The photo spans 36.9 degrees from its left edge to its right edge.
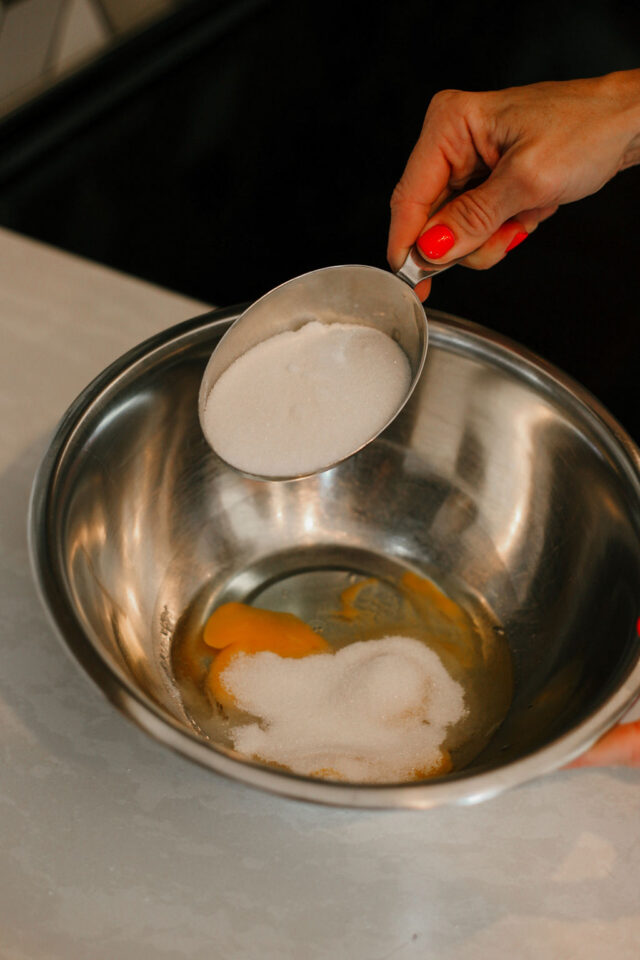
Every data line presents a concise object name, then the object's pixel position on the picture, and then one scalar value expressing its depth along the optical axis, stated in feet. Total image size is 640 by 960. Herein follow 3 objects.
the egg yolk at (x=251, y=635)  2.90
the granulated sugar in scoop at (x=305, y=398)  2.93
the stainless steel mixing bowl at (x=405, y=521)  2.54
